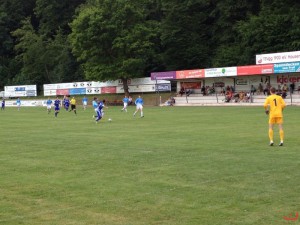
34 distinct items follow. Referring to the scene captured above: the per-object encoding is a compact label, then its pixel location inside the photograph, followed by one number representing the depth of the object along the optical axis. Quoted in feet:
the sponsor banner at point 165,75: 195.42
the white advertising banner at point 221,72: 176.96
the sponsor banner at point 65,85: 241.16
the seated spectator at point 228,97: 174.29
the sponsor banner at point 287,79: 168.35
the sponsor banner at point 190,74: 187.01
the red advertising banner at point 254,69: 164.11
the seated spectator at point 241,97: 171.48
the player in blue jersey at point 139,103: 117.91
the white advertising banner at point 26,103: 246.06
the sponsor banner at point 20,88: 267.61
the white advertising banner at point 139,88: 213.25
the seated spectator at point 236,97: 173.06
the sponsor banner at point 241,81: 182.66
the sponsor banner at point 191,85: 198.54
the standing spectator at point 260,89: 173.60
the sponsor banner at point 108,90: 231.91
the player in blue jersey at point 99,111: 99.91
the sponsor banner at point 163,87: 207.00
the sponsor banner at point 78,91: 239.30
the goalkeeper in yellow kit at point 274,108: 51.19
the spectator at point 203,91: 190.08
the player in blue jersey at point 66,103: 168.66
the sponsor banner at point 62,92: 245.04
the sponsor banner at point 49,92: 253.44
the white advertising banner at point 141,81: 208.48
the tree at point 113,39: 218.59
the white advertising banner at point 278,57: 158.33
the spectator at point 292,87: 163.43
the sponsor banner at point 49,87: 251.33
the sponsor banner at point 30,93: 268.23
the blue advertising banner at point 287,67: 156.47
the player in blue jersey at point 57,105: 135.65
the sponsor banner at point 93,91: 237.04
